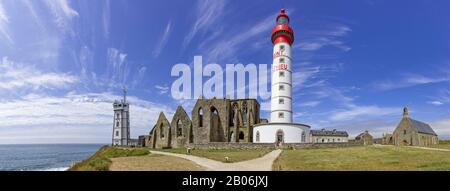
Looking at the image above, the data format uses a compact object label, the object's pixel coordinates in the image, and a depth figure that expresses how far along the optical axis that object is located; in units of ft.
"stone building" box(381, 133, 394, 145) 176.06
